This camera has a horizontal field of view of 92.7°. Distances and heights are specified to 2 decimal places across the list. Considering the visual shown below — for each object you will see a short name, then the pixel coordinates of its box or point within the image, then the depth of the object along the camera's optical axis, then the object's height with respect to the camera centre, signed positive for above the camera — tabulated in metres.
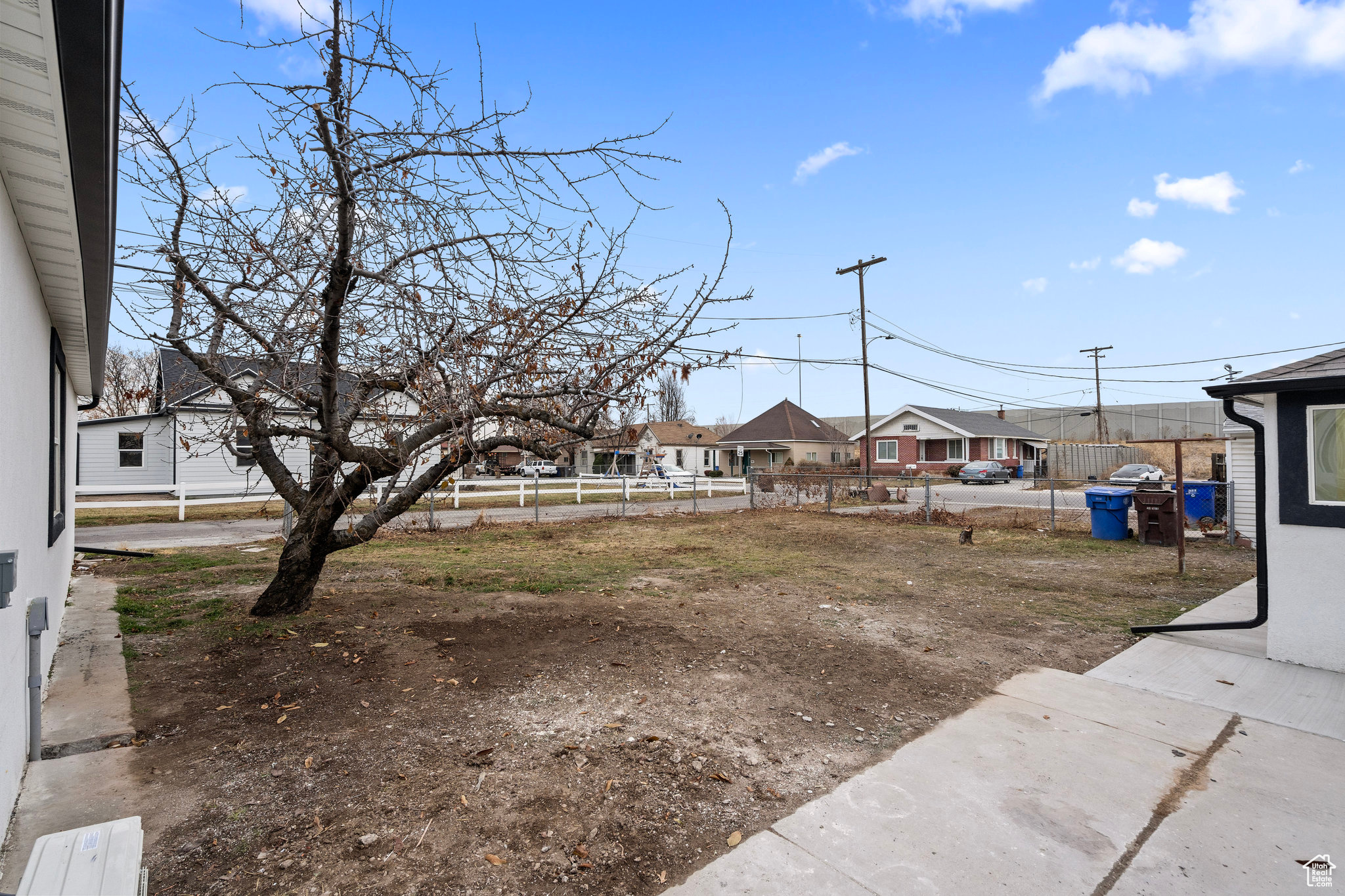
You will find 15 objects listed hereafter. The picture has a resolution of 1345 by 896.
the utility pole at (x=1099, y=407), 43.47 +2.77
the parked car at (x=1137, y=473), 26.48 -1.13
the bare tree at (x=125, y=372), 14.92 +2.63
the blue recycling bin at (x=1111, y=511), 12.48 -1.26
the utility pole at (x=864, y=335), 23.84 +4.52
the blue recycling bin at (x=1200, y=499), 13.09 -1.10
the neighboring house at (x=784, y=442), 42.97 +0.73
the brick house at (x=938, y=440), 37.75 +0.61
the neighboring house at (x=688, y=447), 49.09 +0.54
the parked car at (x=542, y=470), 39.80 -0.88
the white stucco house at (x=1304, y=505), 4.73 -0.46
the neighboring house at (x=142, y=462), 20.77 +0.03
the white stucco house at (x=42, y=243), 2.14 +1.26
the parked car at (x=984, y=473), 30.94 -1.13
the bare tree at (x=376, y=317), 3.98 +1.05
